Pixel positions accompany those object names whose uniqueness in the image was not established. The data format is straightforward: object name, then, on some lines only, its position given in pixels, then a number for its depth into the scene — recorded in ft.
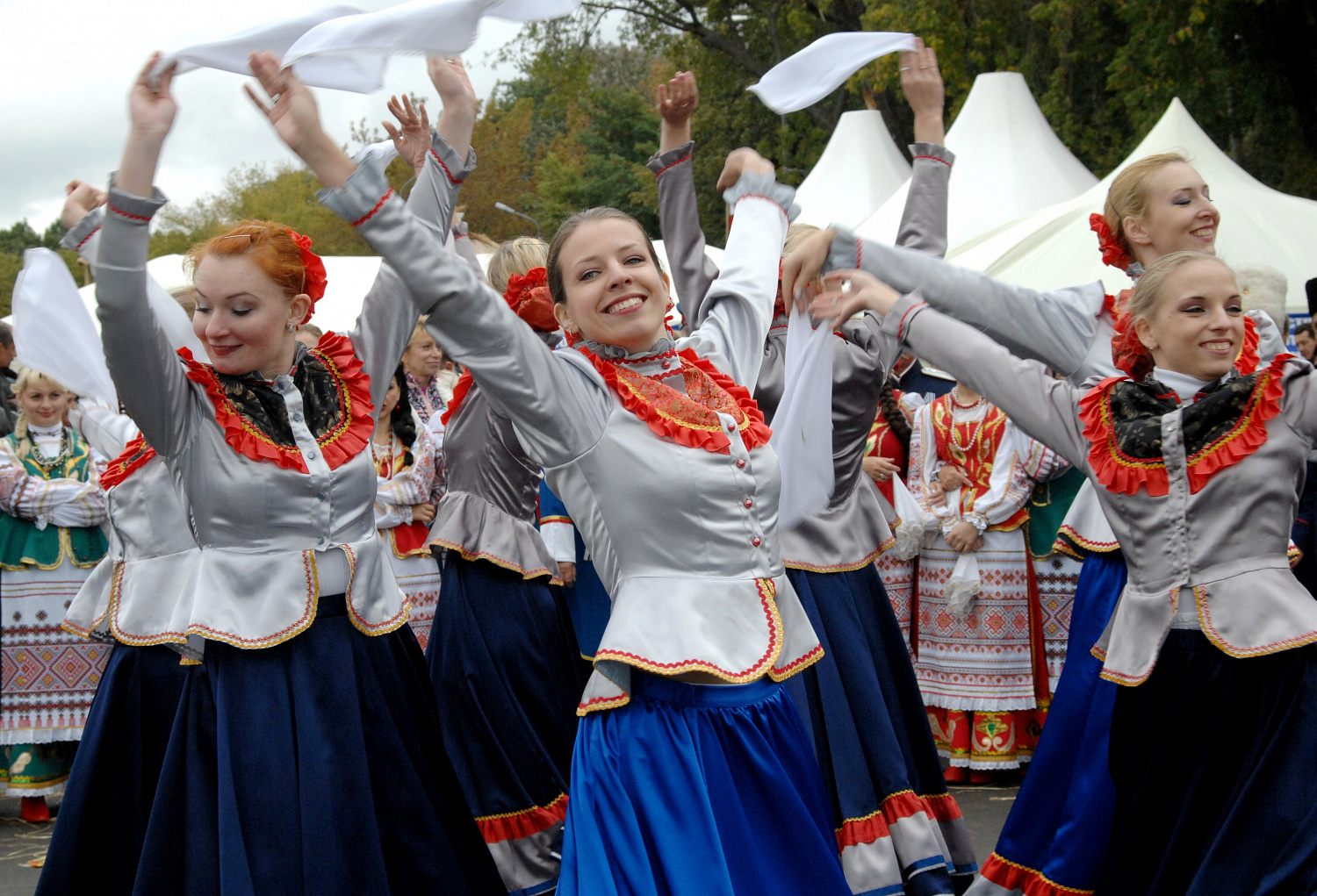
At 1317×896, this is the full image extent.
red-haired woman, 9.47
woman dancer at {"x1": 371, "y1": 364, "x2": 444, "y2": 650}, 21.52
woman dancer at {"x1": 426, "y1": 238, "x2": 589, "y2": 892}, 14.82
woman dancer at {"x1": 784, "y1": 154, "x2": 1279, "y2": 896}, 11.22
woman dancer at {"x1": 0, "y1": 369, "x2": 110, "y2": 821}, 20.79
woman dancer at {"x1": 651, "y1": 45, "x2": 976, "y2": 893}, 12.84
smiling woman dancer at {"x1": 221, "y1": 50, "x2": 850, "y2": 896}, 8.09
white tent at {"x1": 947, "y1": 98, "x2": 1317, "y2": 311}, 32.07
